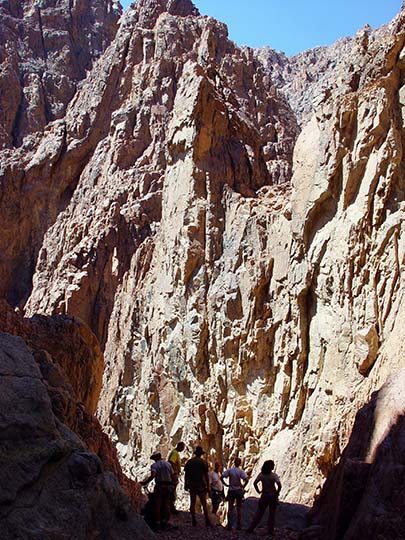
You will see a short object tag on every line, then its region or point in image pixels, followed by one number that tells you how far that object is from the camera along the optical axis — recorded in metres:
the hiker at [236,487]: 10.82
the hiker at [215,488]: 12.75
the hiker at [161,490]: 10.09
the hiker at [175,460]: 11.69
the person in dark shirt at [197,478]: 10.75
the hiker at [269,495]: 10.16
